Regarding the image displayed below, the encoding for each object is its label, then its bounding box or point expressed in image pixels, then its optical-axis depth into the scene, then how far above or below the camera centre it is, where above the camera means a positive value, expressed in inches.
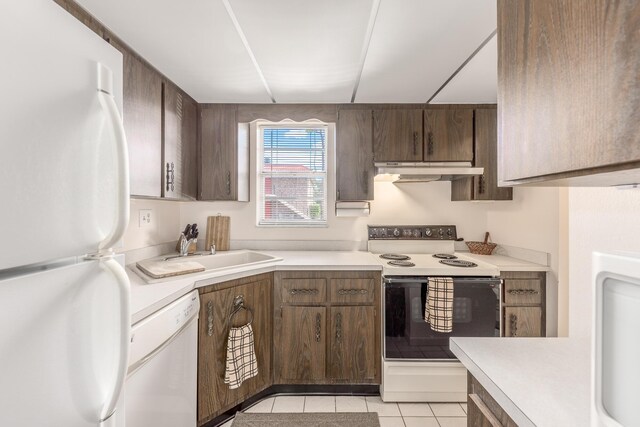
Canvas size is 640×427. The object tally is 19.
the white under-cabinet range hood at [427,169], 96.9 +15.1
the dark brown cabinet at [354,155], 100.5 +20.3
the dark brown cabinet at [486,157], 99.9 +19.6
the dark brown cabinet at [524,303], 85.8 -25.5
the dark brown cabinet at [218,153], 99.0 +20.4
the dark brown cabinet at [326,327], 83.4 -32.1
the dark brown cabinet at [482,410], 28.8 -20.5
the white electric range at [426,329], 81.4 -31.4
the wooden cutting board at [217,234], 107.4 -7.5
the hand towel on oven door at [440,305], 79.3 -24.2
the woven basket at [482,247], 104.3 -11.3
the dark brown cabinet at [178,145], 78.7 +20.0
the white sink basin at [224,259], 87.4 -14.5
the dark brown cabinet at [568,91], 16.5 +8.7
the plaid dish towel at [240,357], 71.1 -35.6
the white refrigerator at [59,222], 17.1 -0.7
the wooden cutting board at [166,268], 66.2 -13.2
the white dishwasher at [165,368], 43.6 -26.9
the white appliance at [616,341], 17.1 -7.5
